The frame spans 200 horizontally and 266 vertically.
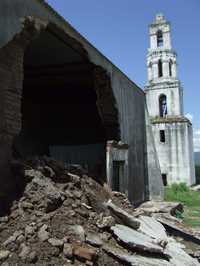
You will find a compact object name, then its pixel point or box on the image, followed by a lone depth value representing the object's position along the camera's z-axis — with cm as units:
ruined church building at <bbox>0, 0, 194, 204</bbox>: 557
